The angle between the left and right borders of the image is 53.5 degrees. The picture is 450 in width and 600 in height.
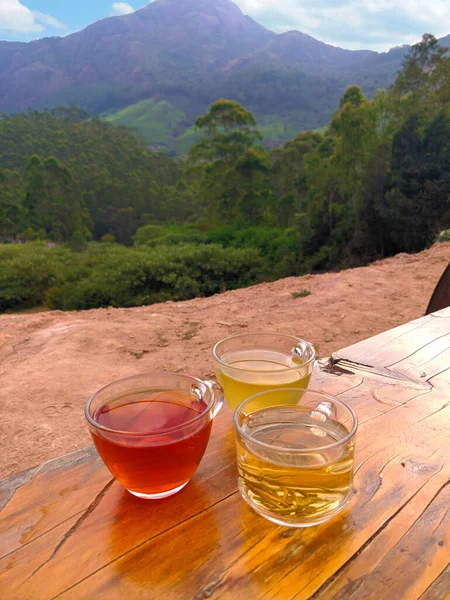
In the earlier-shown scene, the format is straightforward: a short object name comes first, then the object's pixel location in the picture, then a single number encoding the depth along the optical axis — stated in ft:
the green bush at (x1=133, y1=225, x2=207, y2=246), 64.38
